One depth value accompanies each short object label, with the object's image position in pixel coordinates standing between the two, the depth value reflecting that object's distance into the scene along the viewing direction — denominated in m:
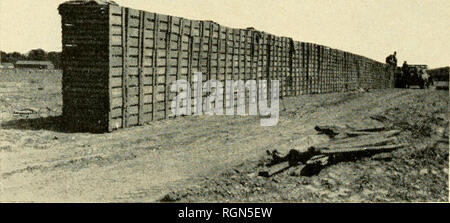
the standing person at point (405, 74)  40.25
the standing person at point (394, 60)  47.70
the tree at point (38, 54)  86.54
